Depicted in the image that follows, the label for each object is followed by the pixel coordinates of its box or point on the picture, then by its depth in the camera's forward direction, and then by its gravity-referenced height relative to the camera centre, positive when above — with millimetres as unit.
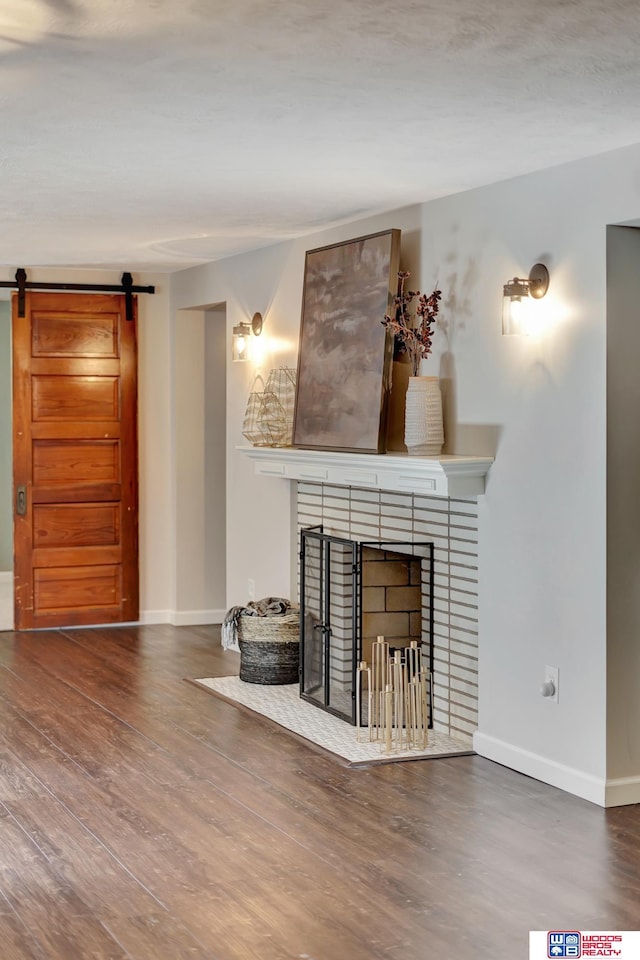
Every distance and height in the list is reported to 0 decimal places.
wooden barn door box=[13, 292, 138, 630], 7707 -290
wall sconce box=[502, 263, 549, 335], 4430 +462
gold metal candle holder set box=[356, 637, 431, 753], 4879 -1188
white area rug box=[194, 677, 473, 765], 4798 -1373
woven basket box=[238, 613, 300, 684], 6031 -1178
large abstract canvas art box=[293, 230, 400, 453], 5246 +344
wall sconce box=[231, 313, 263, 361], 6750 +478
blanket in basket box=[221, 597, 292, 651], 6172 -1024
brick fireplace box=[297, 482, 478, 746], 4941 -770
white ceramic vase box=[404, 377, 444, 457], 4902 -3
